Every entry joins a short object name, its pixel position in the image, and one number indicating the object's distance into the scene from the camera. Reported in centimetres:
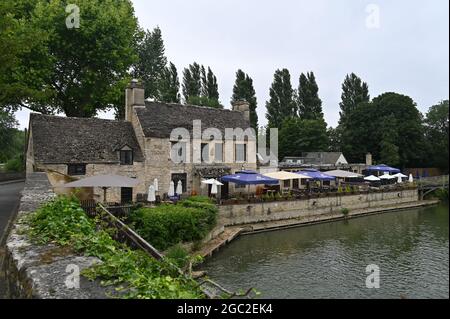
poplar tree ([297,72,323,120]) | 6162
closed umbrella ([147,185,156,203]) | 1978
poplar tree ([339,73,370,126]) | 6214
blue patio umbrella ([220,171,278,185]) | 2456
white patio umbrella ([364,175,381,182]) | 3614
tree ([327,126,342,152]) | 5856
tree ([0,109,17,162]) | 4390
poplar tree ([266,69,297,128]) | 6147
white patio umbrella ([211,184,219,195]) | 2480
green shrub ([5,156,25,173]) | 4134
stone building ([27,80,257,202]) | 2308
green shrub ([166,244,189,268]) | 1483
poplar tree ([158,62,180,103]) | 5072
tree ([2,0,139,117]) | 2478
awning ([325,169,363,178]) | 3434
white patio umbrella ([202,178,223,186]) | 2507
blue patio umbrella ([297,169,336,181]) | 2979
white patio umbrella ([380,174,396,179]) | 3777
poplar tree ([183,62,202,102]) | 5894
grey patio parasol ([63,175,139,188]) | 1517
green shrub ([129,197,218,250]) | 1670
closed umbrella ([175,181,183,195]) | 2336
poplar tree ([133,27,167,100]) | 3966
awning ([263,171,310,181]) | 2839
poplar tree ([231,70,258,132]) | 5812
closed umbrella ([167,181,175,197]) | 2258
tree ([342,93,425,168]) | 4922
